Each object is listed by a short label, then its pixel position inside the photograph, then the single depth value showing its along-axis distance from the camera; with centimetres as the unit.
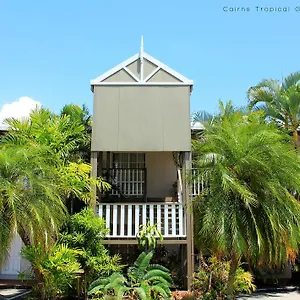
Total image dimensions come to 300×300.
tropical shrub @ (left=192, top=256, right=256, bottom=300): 1021
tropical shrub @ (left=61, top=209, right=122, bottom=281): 1065
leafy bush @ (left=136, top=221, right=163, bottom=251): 1134
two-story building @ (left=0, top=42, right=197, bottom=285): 1195
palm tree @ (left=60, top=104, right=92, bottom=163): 1321
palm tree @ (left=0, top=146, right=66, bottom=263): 884
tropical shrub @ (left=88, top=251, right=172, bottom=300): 985
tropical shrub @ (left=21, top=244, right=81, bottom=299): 965
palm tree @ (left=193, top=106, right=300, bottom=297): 960
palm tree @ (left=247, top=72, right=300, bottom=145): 1380
